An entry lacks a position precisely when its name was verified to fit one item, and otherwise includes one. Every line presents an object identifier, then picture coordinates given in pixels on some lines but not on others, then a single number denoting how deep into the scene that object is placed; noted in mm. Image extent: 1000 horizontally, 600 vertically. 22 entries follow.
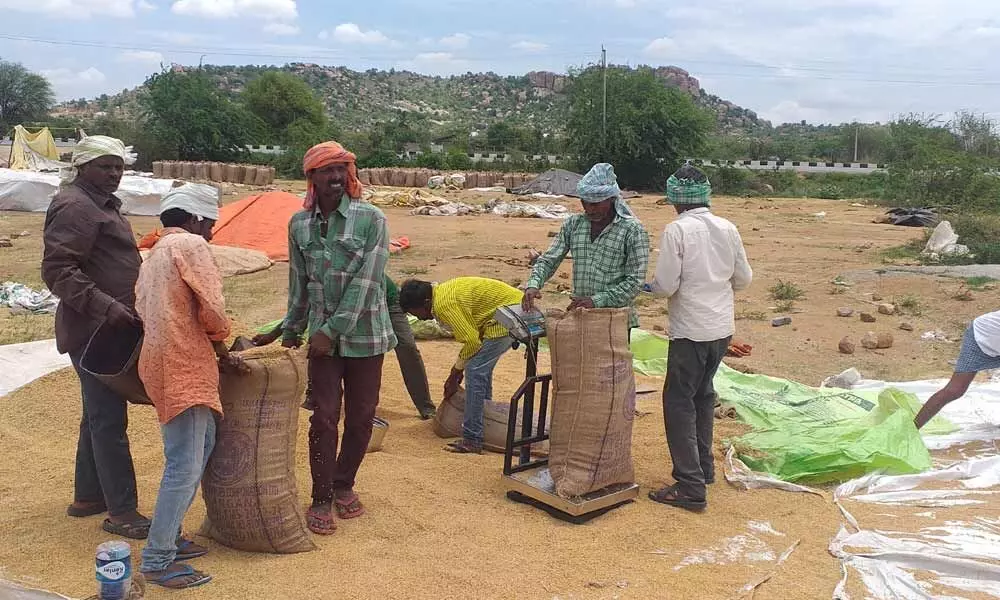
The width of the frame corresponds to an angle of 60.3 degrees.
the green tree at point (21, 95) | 49625
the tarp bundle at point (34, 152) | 23438
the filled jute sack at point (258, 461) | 3230
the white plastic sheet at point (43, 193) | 18203
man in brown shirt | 3180
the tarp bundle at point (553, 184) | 26656
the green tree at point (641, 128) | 30047
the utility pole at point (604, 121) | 30844
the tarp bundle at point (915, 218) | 18531
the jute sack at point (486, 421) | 4816
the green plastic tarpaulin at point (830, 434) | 4504
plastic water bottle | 2799
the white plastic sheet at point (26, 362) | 5755
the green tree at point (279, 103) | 47031
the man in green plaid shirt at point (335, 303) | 3498
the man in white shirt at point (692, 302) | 3992
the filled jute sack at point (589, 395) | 3840
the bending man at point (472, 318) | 4582
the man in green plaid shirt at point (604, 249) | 4074
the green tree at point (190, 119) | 34438
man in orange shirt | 2908
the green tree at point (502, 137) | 42469
